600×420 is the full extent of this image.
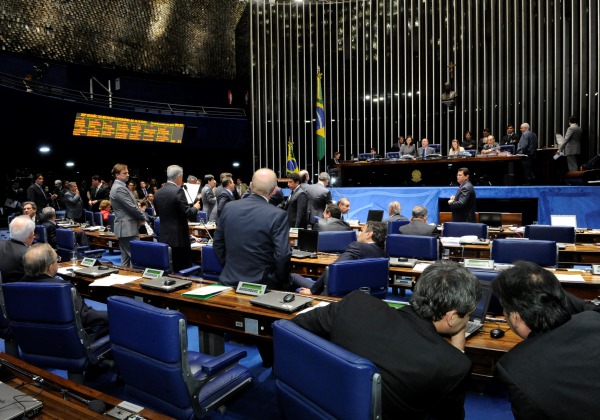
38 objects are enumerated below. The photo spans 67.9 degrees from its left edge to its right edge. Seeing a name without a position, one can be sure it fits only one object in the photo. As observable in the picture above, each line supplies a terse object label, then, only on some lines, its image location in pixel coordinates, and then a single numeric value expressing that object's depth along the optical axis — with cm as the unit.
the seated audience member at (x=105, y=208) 803
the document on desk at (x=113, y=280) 302
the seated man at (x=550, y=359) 118
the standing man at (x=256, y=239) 276
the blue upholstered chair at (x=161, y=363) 175
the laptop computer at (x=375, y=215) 640
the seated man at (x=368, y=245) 329
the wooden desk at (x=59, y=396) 141
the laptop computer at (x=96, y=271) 327
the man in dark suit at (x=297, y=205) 633
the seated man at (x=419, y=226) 465
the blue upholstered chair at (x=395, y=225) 555
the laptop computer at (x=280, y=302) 228
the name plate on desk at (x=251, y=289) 266
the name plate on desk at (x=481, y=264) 324
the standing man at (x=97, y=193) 986
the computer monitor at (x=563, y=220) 518
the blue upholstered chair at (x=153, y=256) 386
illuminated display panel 1141
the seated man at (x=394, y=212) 588
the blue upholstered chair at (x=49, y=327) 225
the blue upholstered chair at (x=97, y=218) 871
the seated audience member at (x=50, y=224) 609
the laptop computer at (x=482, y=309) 210
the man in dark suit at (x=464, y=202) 581
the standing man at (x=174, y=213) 452
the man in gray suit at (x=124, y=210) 480
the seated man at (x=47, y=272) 247
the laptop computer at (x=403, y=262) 354
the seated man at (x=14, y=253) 310
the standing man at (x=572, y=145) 848
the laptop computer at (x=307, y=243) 426
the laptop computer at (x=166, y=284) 280
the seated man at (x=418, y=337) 125
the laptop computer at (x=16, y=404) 133
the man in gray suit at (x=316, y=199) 652
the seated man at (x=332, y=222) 493
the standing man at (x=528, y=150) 884
